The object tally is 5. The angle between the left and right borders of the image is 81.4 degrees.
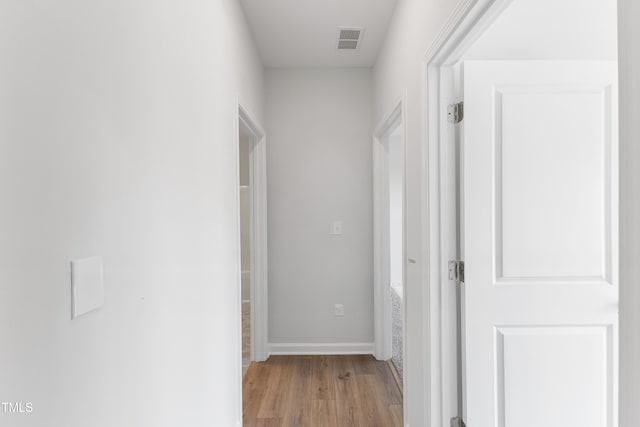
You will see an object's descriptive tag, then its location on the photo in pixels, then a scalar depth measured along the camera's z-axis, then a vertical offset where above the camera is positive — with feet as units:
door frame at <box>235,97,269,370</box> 10.39 -0.90
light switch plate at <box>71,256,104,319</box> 2.40 -0.48
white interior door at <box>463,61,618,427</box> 4.87 -0.43
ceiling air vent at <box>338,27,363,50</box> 8.68 +4.28
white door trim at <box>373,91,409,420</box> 10.58 -1.13
